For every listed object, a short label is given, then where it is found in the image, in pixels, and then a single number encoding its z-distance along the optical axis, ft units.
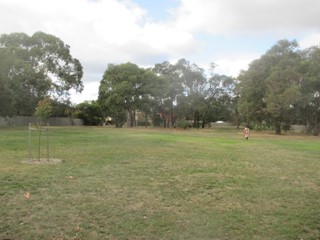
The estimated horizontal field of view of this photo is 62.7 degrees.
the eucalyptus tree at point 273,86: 88.54
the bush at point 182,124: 130.20
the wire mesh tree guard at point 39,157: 26.73
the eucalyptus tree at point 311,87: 88.24
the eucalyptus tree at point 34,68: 91.02
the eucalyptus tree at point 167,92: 132.29
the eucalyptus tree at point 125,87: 126.66
